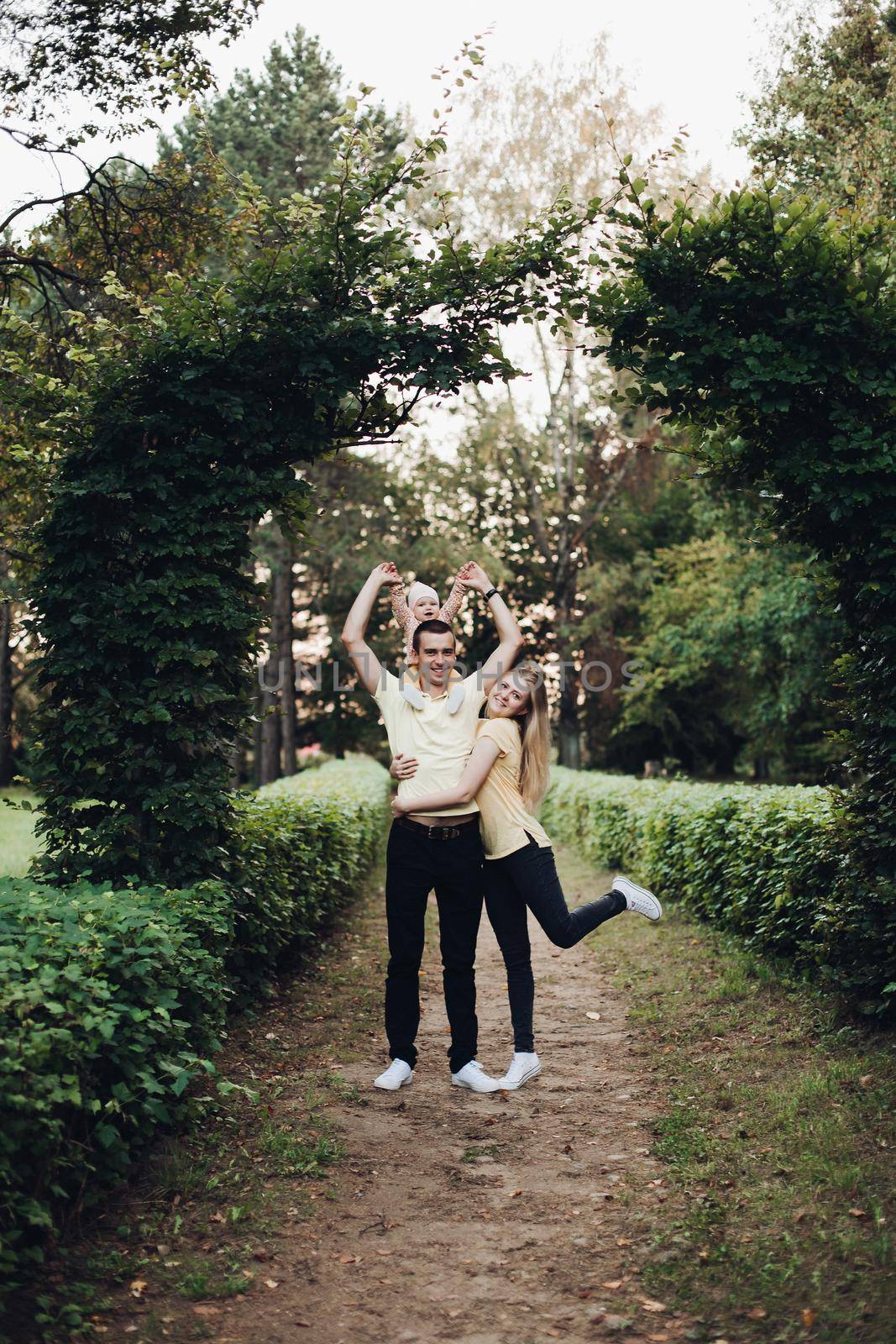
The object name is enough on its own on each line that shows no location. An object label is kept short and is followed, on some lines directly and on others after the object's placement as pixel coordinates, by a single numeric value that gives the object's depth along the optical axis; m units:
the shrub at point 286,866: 6.99
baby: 5.81
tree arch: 6.18
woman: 5.79
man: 5.69
